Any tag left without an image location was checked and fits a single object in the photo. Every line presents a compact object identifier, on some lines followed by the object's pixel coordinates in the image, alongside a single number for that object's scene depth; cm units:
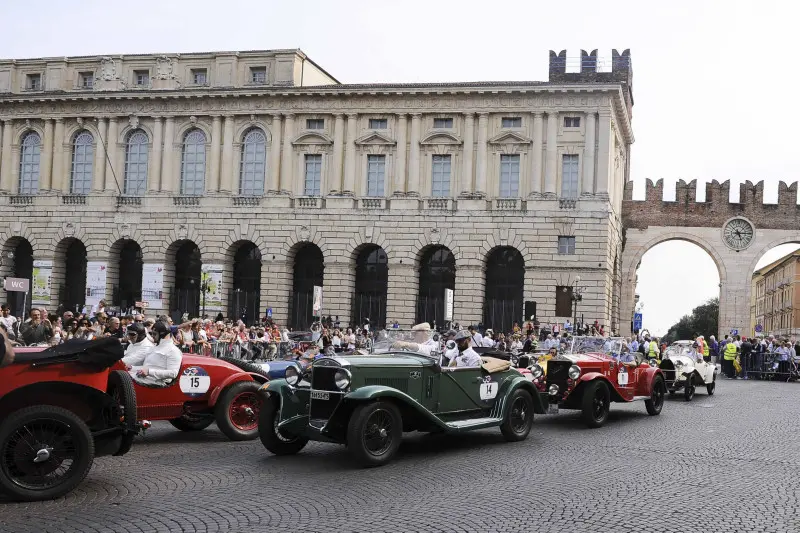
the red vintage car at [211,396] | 1195
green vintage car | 1057
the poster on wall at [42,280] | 4931
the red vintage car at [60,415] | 847
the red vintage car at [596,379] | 1520
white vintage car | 2133
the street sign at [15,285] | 3130
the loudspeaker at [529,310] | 4259
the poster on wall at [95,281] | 4844
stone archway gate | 5003
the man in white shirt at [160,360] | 1177
